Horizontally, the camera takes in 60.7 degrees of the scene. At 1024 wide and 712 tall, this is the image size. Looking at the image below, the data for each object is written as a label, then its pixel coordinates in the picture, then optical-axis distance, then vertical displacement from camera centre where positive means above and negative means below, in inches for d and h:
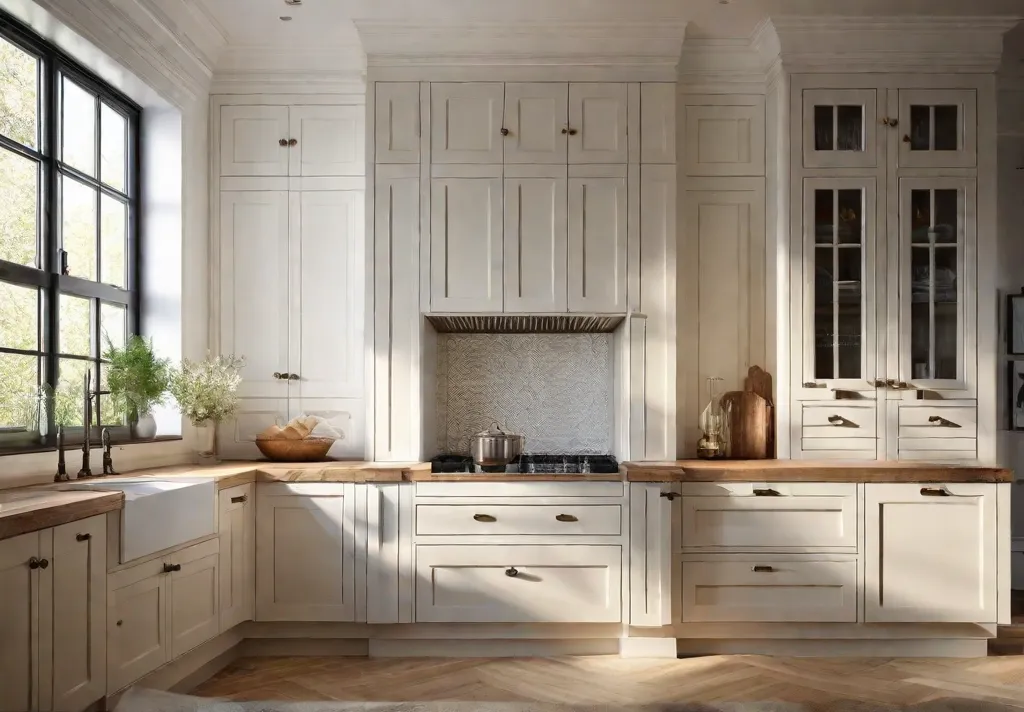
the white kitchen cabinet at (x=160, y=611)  110.3 -34.3
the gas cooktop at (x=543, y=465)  154.8 -18.5
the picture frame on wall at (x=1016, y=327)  185.9 +8.2
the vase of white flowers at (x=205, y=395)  157.8 -5.6
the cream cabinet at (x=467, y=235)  162.7 +24.2
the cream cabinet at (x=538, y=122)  163.9 +45.7
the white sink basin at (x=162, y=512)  112.3 -20.4
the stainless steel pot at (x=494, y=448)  155.6 -15.0
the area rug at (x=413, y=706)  59.4 -23.8
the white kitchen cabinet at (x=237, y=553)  140.4 -31.4
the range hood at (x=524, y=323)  164.6 +8.1
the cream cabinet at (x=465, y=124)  163.3 +45.0
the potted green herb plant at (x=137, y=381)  146.3 -2.9
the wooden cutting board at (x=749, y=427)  168.4 -11.9
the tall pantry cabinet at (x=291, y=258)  174.2 +21.2
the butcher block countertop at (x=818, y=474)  150.6 -18.8
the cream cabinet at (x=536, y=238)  162.6 +23.7
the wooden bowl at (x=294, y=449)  163.9 -16.1
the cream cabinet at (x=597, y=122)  163.8 +45.7
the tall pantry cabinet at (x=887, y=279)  163.2 +16.2
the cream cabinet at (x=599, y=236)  163.2 +24.1
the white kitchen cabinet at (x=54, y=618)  89.2 -28.0
